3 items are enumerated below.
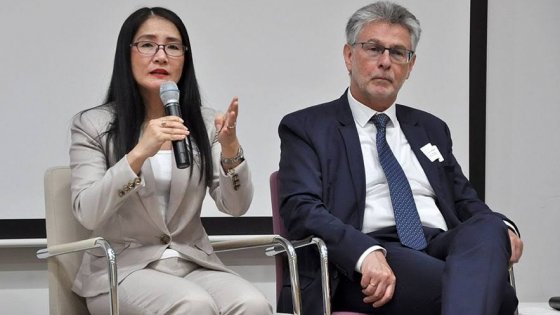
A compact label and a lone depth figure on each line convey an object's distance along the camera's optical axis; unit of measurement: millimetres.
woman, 4745
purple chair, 4876
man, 4775
